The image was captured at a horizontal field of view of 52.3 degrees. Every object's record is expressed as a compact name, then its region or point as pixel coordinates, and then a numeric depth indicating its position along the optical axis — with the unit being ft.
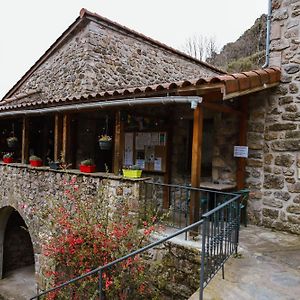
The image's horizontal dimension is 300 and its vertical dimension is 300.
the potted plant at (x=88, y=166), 20.29
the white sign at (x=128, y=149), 25.80
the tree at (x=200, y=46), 84.79
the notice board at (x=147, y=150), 24.16
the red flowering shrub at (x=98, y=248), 15.06
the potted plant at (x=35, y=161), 24.67
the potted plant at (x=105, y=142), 21.46
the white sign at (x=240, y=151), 19.47
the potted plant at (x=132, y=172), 17.71
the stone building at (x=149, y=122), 17.70
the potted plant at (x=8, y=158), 28.30
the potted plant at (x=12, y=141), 29.96
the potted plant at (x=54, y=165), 22.72
